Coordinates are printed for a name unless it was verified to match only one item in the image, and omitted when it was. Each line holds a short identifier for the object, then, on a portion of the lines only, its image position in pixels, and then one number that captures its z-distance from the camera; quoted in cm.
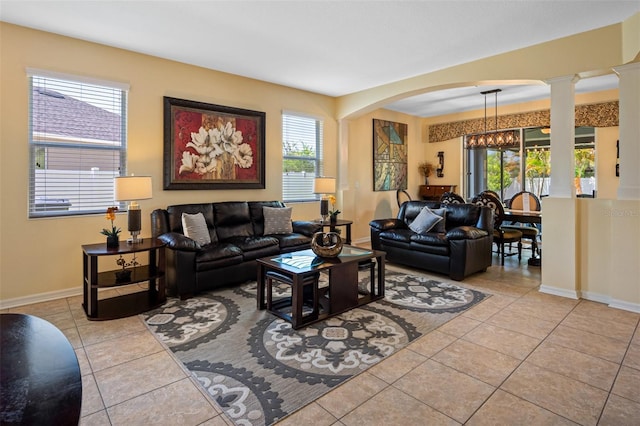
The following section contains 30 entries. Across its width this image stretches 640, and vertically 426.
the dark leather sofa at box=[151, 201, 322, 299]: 363
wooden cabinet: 773
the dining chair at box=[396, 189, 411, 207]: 754
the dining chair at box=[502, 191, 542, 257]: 528
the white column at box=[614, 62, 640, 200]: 332
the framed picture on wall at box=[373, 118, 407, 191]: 709
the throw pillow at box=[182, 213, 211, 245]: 404
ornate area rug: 204
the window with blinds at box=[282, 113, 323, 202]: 574
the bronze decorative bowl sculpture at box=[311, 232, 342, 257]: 334
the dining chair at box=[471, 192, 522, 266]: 505
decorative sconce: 803
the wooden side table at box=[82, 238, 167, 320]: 314
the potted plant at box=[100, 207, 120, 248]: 338
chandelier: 563
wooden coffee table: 291
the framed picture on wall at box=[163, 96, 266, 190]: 443
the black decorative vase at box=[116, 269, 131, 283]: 329
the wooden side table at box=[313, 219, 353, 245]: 527
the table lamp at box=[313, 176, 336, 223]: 550
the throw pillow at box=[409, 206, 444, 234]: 490
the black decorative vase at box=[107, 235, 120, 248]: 339
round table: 86
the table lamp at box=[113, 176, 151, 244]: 340
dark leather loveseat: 430
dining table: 487
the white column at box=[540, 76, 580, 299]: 373
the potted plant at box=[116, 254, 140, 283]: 331
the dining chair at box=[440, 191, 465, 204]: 578
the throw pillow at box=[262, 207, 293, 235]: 488
